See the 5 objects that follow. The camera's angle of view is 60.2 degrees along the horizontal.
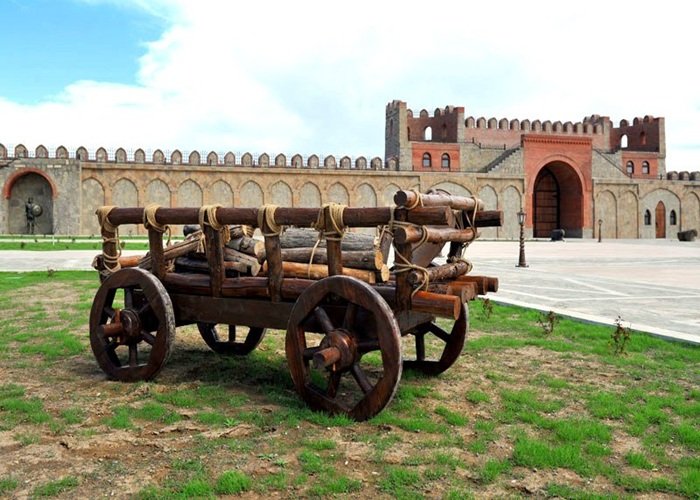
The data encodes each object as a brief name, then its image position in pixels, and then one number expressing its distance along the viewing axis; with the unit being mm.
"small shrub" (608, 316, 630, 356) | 5637
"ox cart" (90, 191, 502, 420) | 3740
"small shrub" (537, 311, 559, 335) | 6688
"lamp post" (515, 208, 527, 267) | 16375
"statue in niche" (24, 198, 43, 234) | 37094
